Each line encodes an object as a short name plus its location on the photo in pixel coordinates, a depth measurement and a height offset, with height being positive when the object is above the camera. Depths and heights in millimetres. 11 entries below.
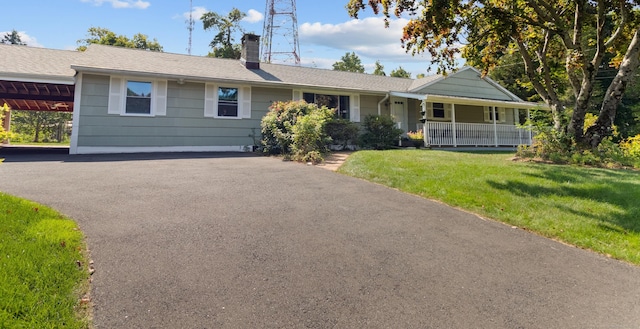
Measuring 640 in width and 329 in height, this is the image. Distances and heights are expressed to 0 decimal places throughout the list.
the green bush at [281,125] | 11266 +1580
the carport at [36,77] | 10953 +3526
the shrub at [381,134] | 13797 +1471
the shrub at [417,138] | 15281 +1441
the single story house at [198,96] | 11477 +3195
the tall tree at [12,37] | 40588 +16768
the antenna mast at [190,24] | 34022 +15694
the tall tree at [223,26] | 35656 +15941
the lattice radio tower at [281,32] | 31000 +13605
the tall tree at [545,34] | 8625 +4009
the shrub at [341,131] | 13195 +1552
